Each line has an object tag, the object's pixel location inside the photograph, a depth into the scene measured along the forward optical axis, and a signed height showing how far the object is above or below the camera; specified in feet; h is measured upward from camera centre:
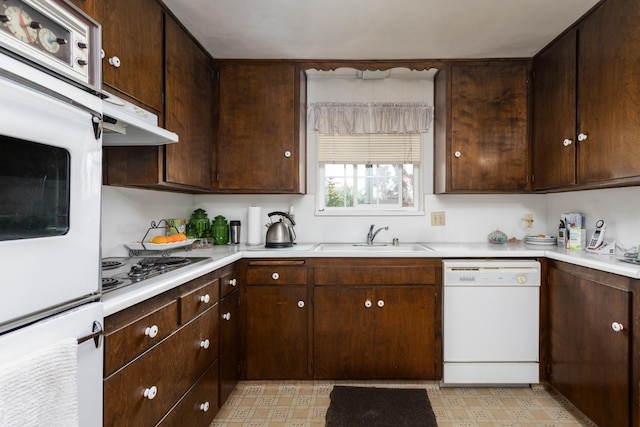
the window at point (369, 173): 9.62 +1.17
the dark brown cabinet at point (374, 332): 7.55 -2.57
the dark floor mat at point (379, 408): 6.43 -3.80
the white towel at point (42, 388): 2.24 -1.24
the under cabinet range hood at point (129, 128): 4.13 +1.12
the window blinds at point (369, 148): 9.61 +1.82
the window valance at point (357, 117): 9.43 +2.62
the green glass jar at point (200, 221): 8.96 -0.22
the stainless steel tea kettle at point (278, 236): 8.18 -0.54
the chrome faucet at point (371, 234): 9.23 -0.53
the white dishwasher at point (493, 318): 7.45 -2.22
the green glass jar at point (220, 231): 9.16 -0.49
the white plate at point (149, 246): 6.67 -0.65
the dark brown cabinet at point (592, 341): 5.34 -2.19
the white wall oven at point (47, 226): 2.36 -0.11
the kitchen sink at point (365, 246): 7.75 -0.82
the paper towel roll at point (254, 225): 8.85 -0.31
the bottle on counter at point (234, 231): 9.19 -0.48
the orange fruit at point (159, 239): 6.90 -0.54
